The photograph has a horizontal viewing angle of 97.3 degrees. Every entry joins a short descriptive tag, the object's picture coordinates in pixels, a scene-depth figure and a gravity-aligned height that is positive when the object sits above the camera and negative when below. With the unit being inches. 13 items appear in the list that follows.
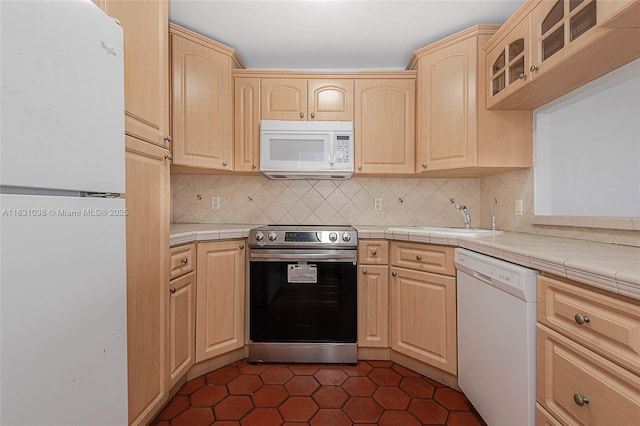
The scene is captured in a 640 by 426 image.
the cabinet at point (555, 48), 39.6 +26.7
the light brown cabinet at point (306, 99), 85.0 +33.7
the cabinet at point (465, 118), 71.3 +24.0
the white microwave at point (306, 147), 82.0 +18.7
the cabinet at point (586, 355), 27.8 -16.3
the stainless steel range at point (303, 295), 72.5 -21.8
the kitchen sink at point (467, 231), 70.1 -5.7
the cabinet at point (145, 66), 42.2 +23.8
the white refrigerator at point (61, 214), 21.1 -0.2
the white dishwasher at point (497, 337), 39.9 -21.1
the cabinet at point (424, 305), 62.5 -22.4
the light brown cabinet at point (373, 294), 74.5 -22.1
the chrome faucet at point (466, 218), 83.1 -2.3
